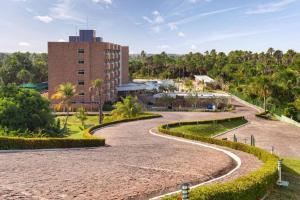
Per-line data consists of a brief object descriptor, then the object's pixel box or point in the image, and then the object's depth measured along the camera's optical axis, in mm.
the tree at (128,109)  36530
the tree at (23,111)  23935
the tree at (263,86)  47431
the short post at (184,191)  7110
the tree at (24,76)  70159
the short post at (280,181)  11708
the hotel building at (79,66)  48946
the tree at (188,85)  65527
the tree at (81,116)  36423
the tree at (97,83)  43673
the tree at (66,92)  37586
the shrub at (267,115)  41811
